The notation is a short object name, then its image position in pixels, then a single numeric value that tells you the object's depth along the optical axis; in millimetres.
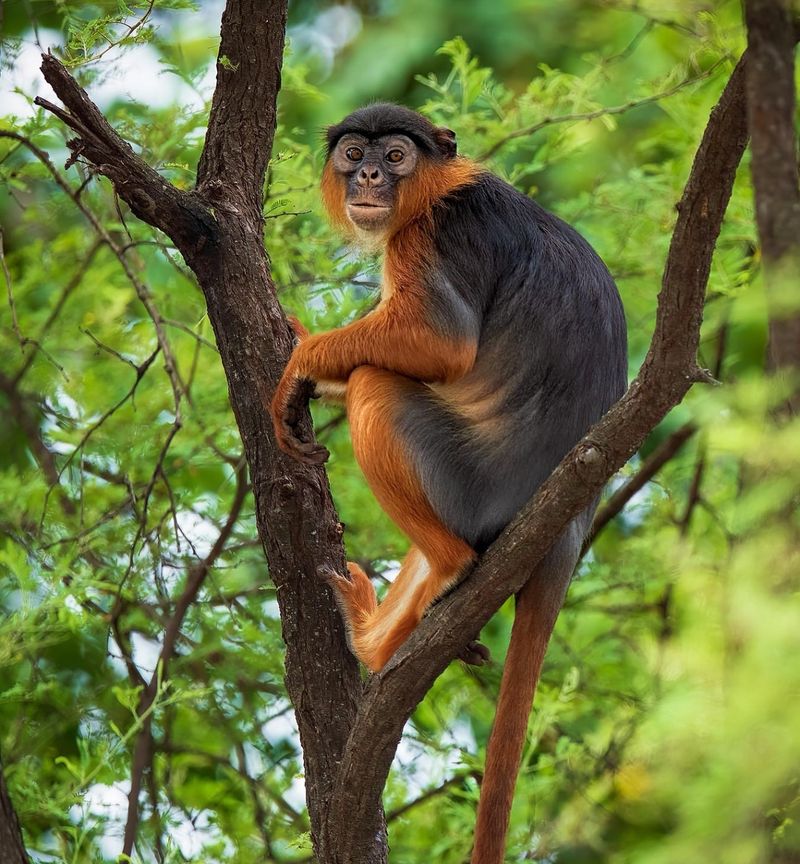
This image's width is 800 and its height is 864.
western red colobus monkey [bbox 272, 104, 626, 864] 8359
